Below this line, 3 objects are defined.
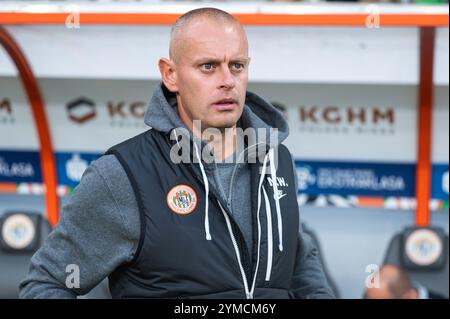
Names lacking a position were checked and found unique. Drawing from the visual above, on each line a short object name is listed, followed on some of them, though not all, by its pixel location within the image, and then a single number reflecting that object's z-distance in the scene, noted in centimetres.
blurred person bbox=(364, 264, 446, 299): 725
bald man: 316
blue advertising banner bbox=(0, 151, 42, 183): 867
